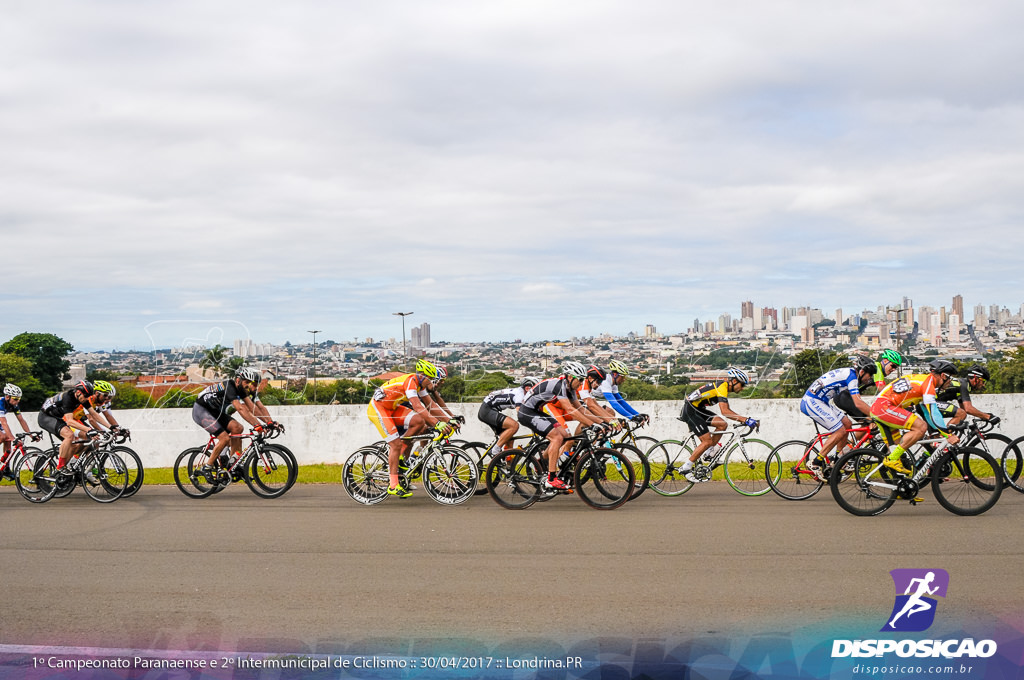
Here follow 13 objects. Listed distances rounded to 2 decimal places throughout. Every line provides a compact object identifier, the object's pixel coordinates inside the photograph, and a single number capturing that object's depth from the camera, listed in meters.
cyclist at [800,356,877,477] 11.40
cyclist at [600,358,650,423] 12.84
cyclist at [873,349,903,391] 11.66
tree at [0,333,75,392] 25.08
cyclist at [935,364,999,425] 10.90
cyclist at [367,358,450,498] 11.62
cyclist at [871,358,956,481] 10.26
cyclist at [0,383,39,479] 13.20
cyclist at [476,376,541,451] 11.81
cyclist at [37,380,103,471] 12.71
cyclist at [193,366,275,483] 12.70
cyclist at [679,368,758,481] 12.19
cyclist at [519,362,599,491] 11.12
